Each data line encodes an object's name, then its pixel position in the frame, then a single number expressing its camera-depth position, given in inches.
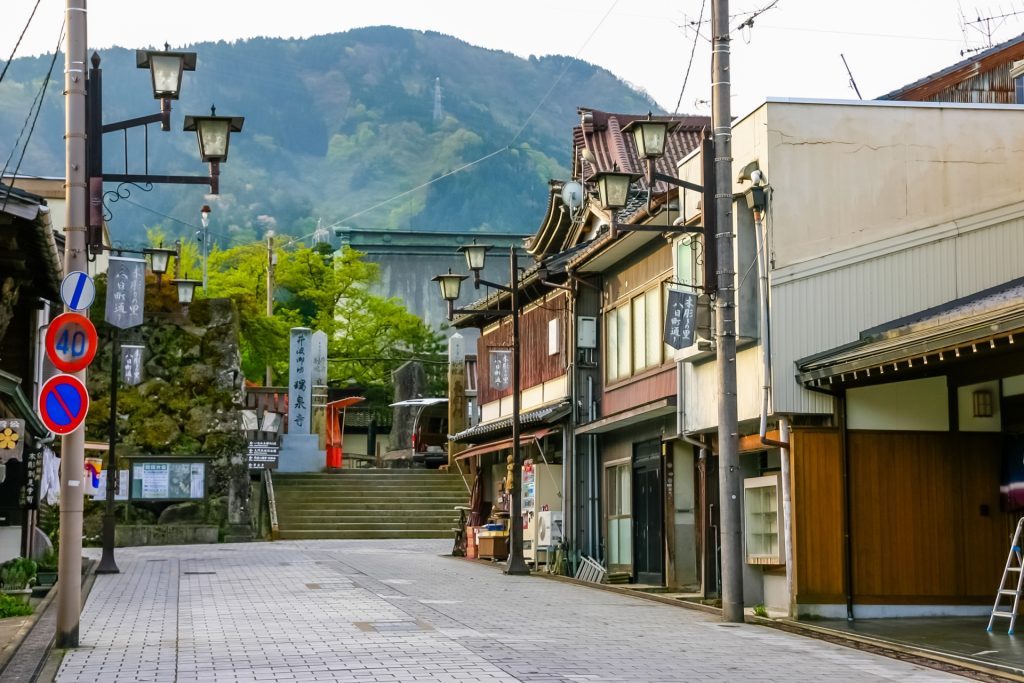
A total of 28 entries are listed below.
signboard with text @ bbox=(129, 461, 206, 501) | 1592.0
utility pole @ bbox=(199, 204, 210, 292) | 2320.1
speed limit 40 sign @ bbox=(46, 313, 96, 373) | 504.7
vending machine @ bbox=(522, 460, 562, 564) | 1133.2
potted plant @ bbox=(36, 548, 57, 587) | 844.6
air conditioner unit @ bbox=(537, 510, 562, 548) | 1094.4
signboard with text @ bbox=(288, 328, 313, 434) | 1894.7
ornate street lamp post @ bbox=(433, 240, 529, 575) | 1003.3
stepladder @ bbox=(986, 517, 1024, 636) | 553.0
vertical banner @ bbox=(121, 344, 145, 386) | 1635.1
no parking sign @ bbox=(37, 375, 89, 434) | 494.3
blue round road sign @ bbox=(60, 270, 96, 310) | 508.4
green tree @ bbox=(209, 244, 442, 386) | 2573.8
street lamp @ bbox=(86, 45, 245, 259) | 522.6
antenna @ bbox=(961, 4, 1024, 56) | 1391.5
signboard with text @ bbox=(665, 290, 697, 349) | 718.5
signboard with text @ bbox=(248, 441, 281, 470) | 1792.6
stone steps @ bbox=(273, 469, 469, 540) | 1695.4
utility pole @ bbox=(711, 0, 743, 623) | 642.8
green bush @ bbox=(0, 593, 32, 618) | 650.8
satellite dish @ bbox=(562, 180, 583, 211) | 1192.8
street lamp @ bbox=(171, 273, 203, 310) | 1330.0
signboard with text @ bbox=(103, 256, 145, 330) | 1226.6
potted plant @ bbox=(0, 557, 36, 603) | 741.3
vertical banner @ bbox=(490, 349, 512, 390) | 1306.6
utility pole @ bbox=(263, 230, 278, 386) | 2470.5
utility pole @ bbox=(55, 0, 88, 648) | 511.8
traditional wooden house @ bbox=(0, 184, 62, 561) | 622.2
